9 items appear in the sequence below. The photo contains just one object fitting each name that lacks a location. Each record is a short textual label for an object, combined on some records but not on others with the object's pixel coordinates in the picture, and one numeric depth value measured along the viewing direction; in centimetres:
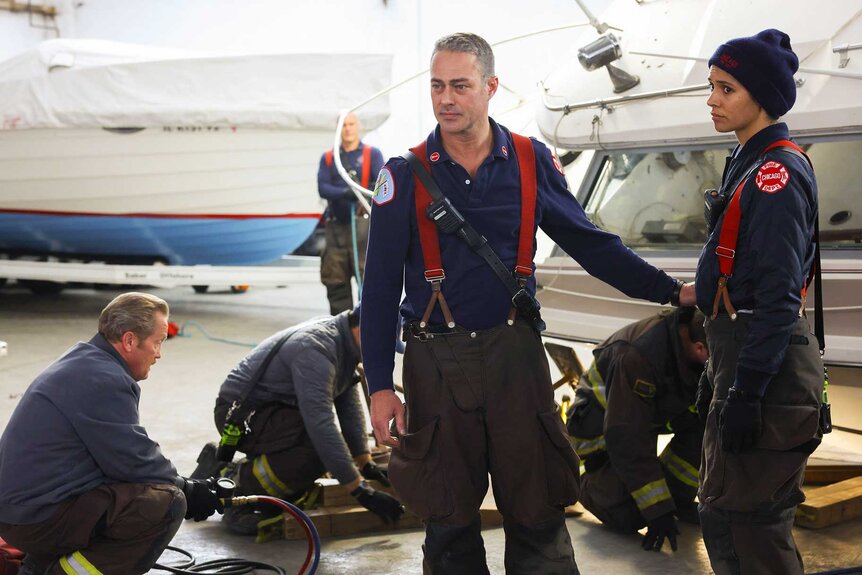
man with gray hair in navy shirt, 275
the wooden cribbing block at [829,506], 404
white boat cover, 917
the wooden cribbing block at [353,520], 420
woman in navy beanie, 268
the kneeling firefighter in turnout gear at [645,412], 394
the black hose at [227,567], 378
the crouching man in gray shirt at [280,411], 418
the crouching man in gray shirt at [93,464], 319
